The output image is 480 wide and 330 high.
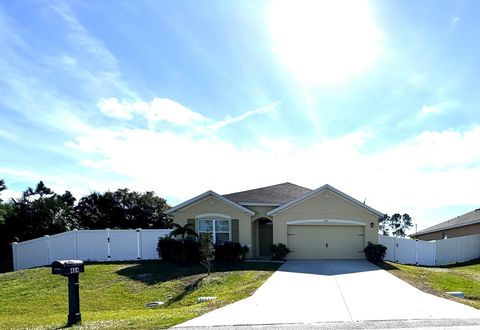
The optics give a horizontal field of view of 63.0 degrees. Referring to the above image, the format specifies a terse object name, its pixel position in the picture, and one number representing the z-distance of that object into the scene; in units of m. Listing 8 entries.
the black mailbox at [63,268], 8.06
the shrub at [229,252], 19.80
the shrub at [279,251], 19.70
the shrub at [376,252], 19.33
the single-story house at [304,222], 20.42
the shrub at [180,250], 19.83
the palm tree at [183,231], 20.30
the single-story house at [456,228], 28.37
